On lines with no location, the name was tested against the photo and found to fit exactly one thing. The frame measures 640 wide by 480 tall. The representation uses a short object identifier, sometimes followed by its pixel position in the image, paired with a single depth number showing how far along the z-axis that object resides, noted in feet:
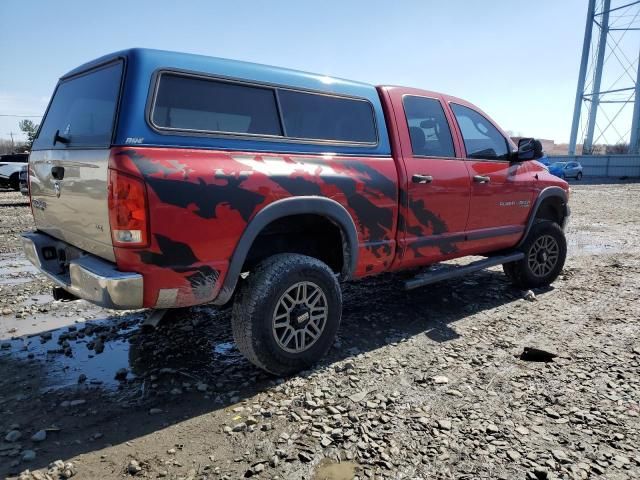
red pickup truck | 8.24
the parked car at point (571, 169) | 109.29
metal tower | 129.80
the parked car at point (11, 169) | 55.31
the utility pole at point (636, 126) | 128.26
